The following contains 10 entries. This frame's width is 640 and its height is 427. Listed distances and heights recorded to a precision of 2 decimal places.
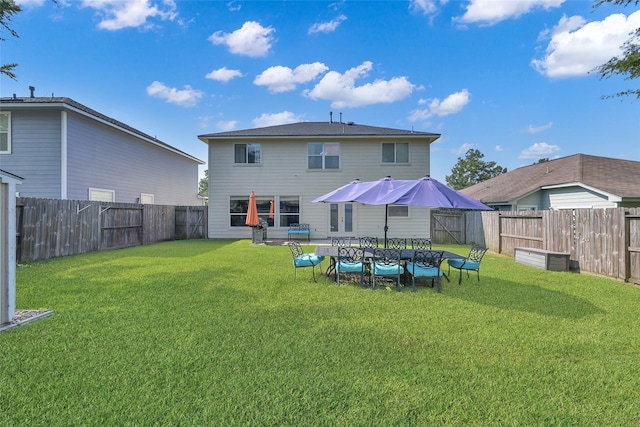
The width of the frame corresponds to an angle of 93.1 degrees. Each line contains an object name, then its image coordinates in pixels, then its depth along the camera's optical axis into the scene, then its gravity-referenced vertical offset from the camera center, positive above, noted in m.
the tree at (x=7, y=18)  7.74 +5.27
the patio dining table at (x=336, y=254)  6.70 -0.85
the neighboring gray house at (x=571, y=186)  14.48 +1.75
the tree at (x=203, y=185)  60.69 +6.58
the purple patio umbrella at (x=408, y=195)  5.67 +0.47
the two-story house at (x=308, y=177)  16.53 +2.20
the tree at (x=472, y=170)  47.72 +7.55
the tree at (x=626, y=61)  7.95 +4.22
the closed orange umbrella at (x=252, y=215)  14.31 +0.10
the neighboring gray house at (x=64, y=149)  12.55 +3.03
